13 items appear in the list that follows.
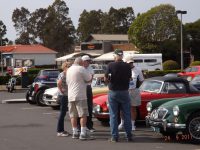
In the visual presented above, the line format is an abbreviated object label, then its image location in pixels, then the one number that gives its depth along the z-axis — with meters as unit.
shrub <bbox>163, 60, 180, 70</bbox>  54.00
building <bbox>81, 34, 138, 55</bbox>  82.81
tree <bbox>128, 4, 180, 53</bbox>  67.75
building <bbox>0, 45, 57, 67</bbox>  78.86
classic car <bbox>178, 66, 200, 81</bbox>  32.97
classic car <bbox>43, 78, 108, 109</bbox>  15.71
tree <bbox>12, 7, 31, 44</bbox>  115.94
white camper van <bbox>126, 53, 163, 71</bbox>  52.91
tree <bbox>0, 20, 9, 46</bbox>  125.00
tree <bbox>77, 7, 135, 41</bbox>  114.62
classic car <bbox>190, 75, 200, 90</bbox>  17.98
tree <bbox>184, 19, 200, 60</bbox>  77.44
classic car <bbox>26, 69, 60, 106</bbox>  20.91
